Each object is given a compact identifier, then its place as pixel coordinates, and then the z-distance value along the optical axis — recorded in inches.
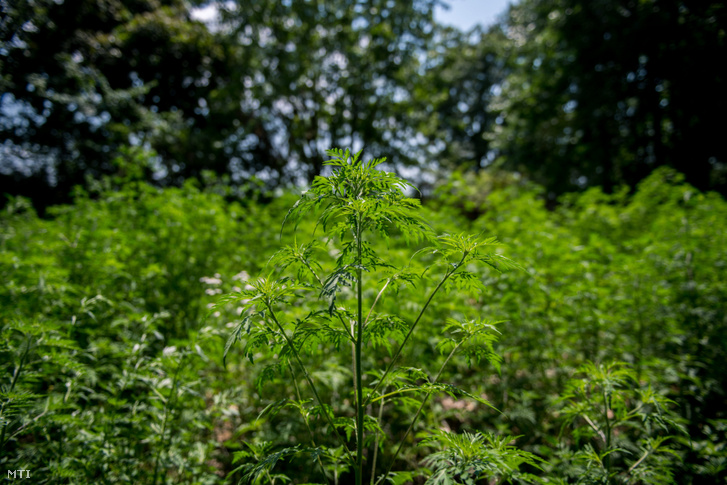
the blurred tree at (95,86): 289.4
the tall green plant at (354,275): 42.6
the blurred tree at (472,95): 780.6
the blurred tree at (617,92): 355.6
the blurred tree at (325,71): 392.5
